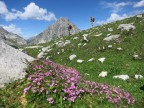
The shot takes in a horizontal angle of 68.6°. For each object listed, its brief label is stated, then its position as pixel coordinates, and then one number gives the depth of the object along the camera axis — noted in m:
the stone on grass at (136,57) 8.91
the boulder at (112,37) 11.64
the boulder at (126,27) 12.31
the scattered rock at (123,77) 7.49
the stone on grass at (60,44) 13.50
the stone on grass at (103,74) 7.97
